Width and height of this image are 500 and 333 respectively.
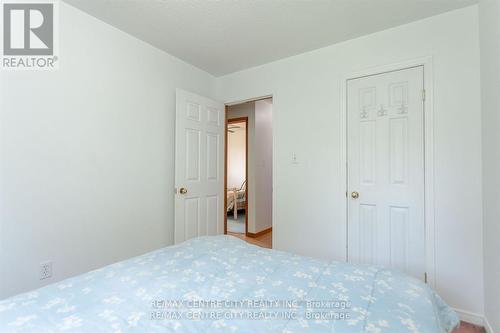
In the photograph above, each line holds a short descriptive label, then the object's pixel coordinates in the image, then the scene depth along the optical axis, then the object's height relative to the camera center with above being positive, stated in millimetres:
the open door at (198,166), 2764 +25
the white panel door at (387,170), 2119 -18
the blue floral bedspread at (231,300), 771 -487
